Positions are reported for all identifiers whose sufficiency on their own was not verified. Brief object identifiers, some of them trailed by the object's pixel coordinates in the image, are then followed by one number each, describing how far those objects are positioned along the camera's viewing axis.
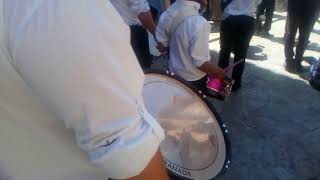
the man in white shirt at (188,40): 2.33
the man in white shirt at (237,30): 3.54
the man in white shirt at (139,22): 2.70
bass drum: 1.58
